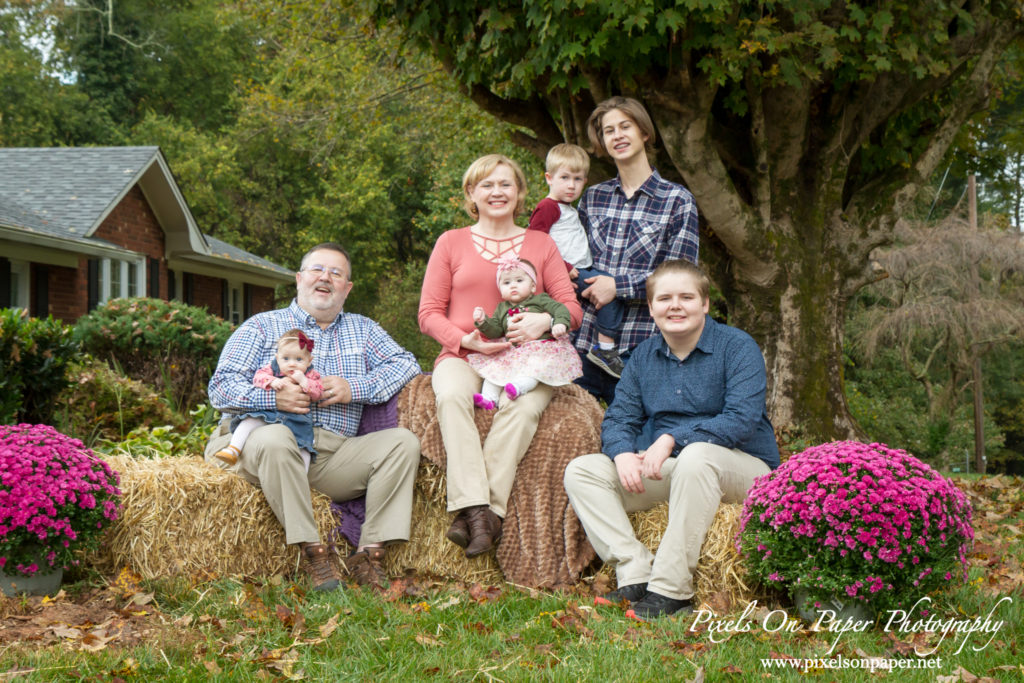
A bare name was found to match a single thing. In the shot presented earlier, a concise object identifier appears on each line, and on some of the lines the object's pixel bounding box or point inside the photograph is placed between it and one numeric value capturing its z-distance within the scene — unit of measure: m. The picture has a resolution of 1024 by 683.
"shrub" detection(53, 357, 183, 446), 7.43
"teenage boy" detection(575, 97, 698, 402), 5.10
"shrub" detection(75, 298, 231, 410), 10.69
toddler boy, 5.18
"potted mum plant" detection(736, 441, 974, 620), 3.53
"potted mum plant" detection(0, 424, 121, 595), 3.99
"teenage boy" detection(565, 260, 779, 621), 3.94
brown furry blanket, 4.42
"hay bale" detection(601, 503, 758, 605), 3.96
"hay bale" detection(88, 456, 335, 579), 4.38
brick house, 16.03
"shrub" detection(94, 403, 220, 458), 5.86
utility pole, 20.90
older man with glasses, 4.30
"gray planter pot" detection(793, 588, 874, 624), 3.61
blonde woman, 4.43
